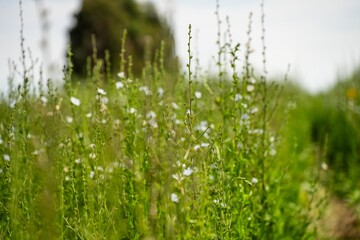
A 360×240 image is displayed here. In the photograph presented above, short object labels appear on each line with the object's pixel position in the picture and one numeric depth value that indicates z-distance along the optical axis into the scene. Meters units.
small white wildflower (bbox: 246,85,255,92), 3.15
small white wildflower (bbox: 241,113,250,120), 2.96
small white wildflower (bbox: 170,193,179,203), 2.30
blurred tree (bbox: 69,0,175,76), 16.36
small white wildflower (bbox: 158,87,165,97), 3.21
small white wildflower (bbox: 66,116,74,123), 3.08
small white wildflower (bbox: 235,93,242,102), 2.99
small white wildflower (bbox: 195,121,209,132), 3.11
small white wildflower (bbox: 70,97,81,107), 2.78
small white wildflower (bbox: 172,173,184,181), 1.96
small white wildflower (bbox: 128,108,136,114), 2.84
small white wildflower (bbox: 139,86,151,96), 2.66
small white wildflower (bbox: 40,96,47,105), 3.16
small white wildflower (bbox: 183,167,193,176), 2.07
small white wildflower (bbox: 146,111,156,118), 2.93
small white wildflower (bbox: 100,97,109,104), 2.92
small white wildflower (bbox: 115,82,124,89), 2.96
